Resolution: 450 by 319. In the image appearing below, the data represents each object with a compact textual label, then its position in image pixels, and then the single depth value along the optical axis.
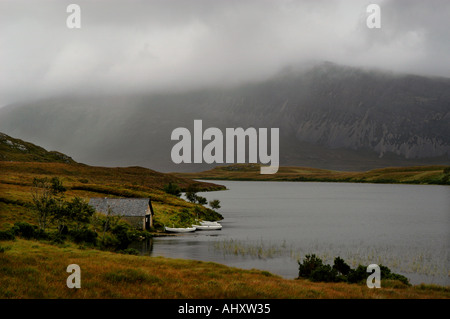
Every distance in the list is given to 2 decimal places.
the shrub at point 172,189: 172.60
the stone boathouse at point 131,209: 84.31
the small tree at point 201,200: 153.44
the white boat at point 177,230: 90.11
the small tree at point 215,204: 139.00
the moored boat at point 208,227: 97.44
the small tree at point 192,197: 154.88
